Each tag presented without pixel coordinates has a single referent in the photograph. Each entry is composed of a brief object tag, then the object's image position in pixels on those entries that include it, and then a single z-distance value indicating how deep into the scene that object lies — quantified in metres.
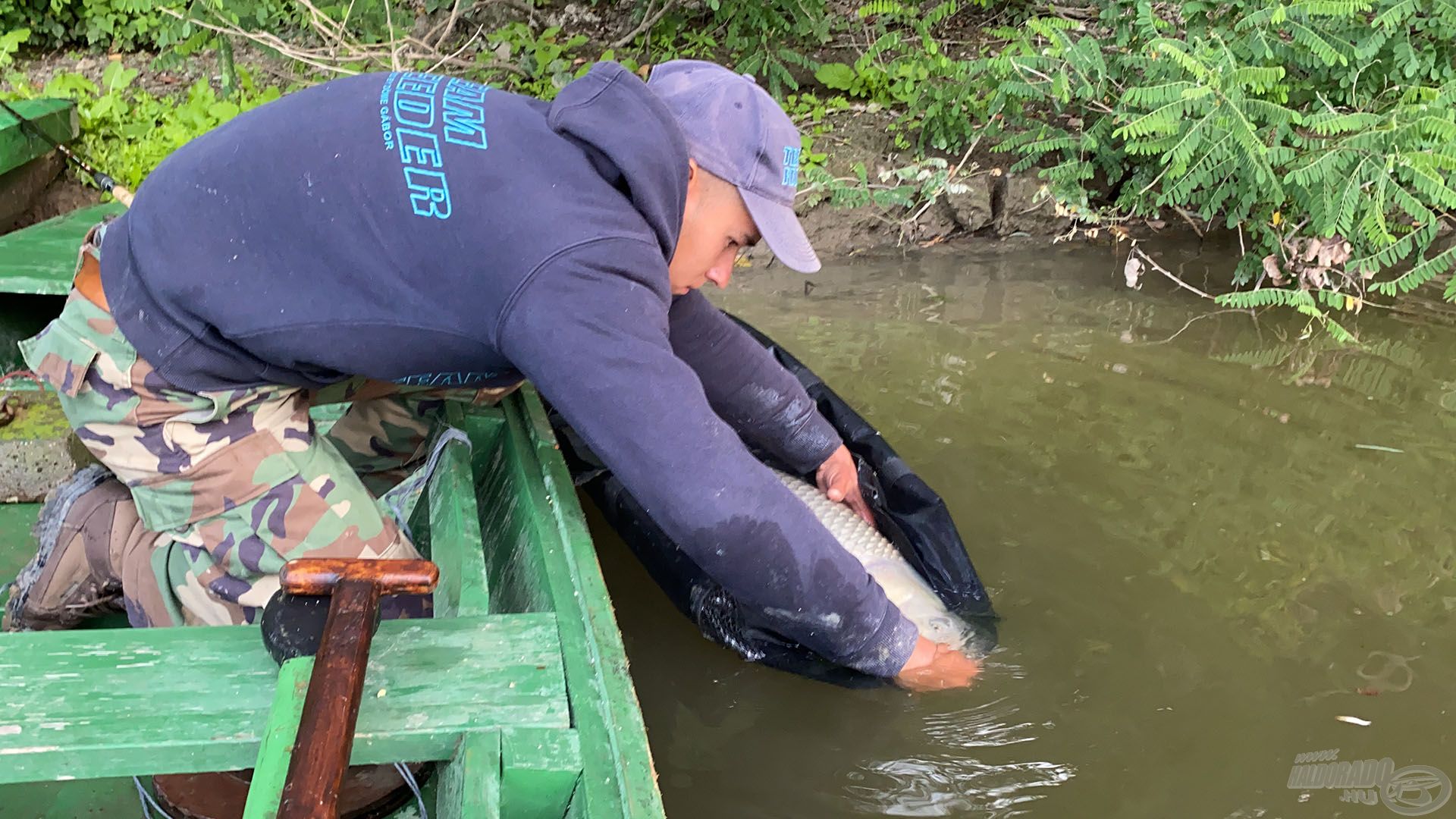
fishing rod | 3.11
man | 1.65
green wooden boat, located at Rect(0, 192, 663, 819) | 1.46
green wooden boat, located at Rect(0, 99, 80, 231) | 3.94
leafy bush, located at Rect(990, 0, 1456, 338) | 4.76
